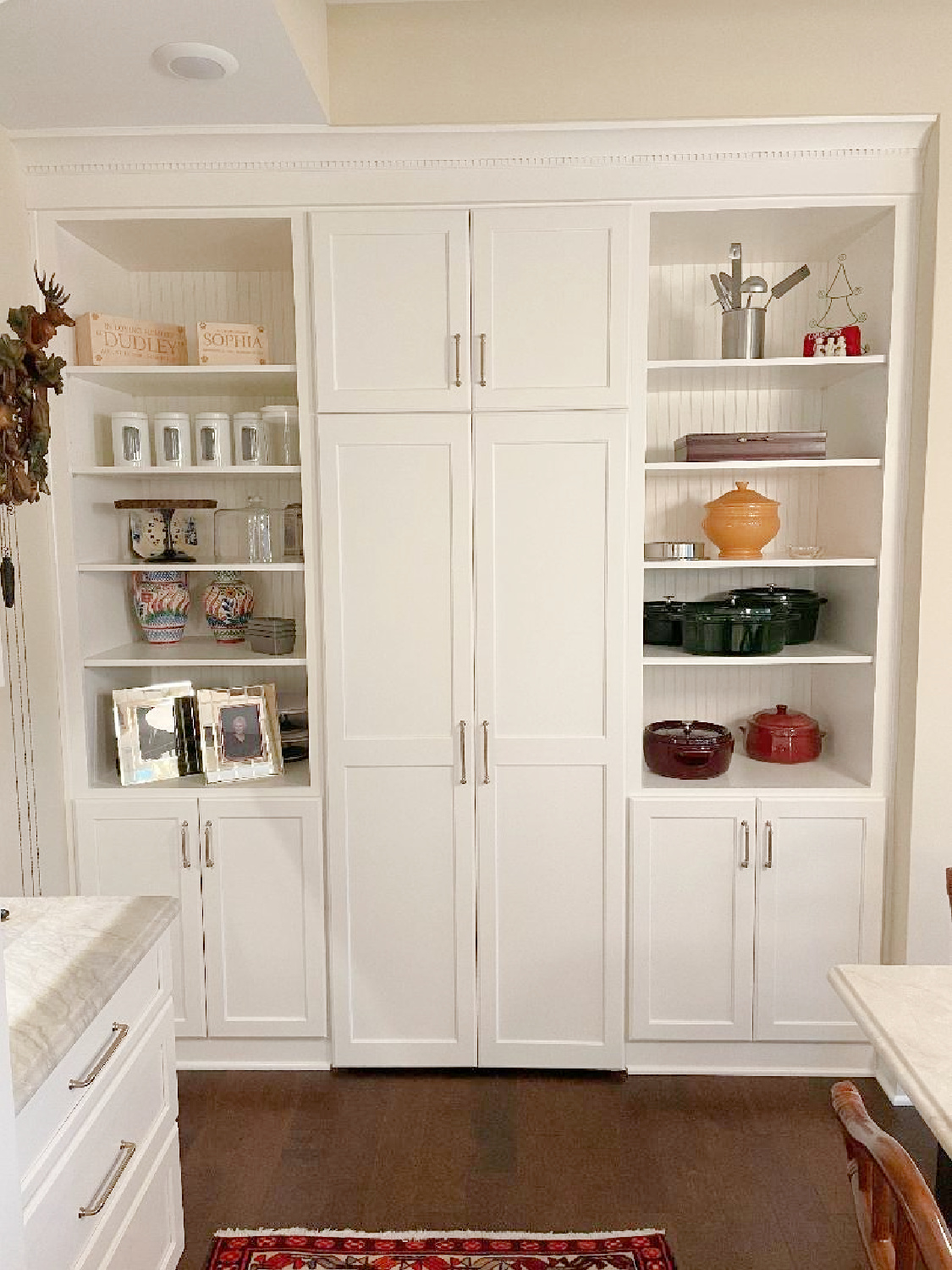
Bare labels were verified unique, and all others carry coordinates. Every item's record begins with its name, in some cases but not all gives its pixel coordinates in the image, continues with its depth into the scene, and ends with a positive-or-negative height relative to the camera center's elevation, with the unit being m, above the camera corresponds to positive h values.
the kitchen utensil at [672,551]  2.81 -0.09
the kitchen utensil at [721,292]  2.71 +0.65
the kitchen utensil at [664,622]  2.94 -0.31
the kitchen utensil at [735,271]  2.67 +0.70
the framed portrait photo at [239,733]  2.86 -0.63
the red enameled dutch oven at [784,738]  2.93 -0.66
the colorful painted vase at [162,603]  2.94 -0.24
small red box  2.65 +0.51
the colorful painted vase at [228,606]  2.96 -0.25
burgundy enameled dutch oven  2.79 -0.67
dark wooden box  2.70 +0.21
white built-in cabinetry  2.57 -0.26
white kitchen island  1.37 -0.90
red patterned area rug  2.09 -1.61
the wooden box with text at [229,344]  2.72 +0.51
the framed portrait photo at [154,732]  2.83 -0.62
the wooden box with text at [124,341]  2.69 +0.52
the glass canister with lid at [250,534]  2.83 -0.03
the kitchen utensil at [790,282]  2.55 +0.65
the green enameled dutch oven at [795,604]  2.88 -0.25
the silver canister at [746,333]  2.71 +0.53
